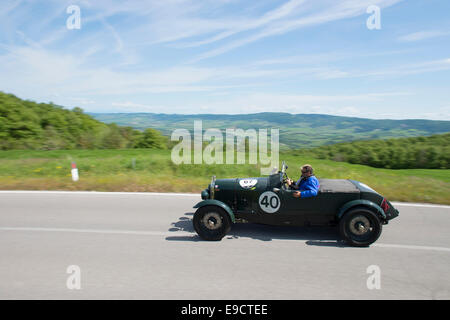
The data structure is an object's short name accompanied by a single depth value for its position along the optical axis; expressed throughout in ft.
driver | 16.21
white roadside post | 33.17
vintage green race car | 15.80
